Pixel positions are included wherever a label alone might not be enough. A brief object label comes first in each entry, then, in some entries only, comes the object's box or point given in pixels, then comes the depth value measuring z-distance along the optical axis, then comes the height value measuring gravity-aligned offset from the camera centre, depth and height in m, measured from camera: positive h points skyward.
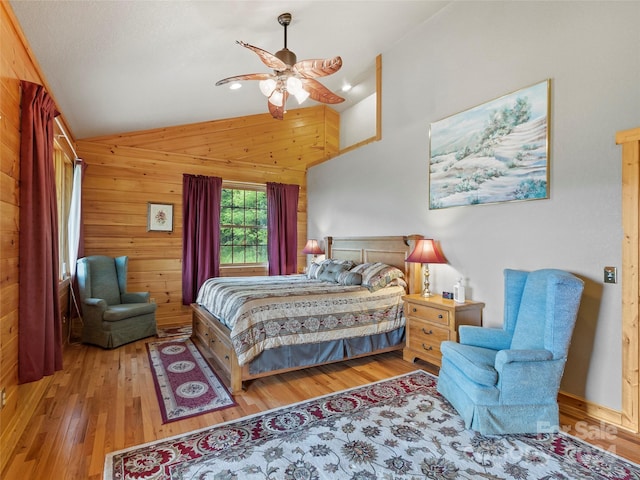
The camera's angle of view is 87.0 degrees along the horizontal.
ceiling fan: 2.78 +1.46
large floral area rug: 1.83 -1.24
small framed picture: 4.91 +0.36
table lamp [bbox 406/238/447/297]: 3.49 -0.13
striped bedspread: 2.86 -0.66
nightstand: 3.10 -0.76
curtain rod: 3.27 +1.10
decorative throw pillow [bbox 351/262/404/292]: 3.72 -0.37
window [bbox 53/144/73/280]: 3.92 +0.55
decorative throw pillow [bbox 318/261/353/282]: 4.15 -0.35
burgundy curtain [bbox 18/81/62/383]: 2.12 -0.03
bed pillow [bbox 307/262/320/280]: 4.53 -0.39
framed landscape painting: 2.80 +0.86
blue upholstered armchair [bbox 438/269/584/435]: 2.16 -0.88
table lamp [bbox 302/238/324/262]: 5.66 -0.12
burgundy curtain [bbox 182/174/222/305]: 5.05 +0.14
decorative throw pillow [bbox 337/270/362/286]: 3.85 -0.42
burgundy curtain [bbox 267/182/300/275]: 5.78 +0.26
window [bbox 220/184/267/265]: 5.56 +0.29
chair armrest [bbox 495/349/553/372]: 2.12 -0.72
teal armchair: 3.90 -0.80
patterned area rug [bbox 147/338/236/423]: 2.53 -1.24
